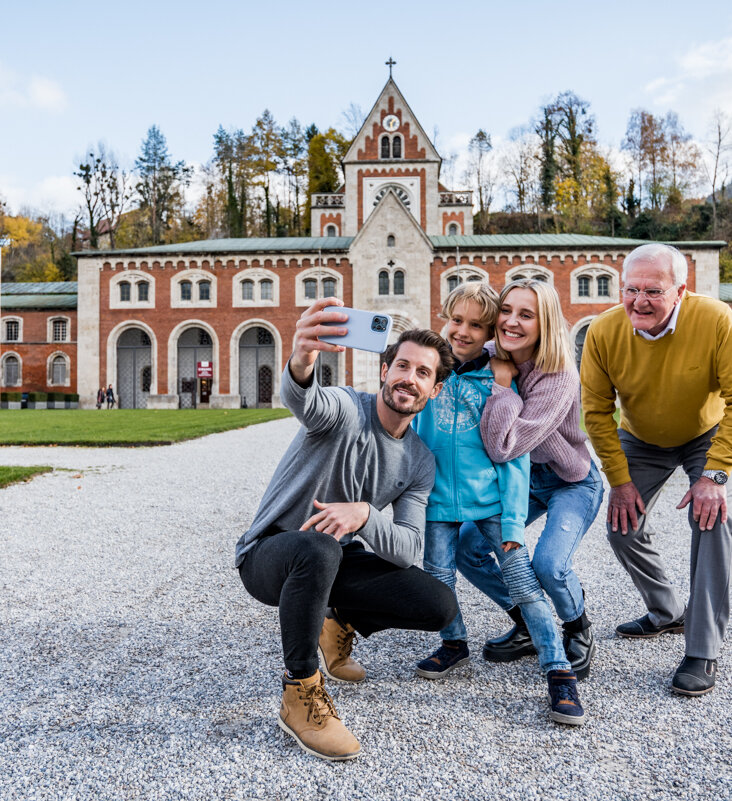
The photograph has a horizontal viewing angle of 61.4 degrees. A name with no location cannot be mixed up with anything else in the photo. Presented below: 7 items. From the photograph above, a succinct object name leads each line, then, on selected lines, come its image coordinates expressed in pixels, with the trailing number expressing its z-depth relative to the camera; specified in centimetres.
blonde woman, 281
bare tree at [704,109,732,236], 5022
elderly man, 294
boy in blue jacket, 274
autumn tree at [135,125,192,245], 5647
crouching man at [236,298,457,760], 233
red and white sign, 3581
